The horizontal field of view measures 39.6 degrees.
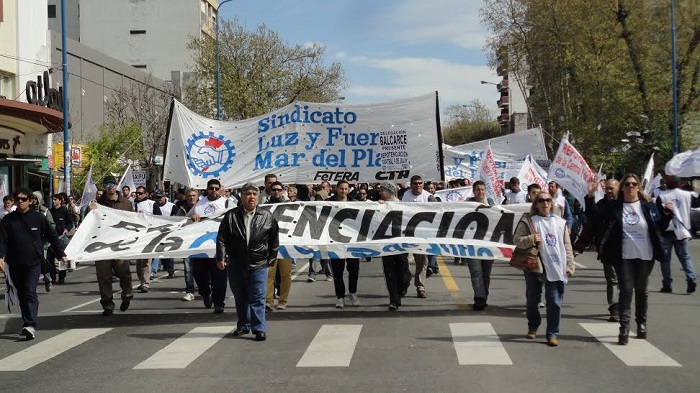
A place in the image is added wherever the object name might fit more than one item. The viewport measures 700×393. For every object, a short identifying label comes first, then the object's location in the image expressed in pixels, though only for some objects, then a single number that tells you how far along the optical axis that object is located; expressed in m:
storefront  29.61
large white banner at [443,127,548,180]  26.94
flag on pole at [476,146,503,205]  16.80
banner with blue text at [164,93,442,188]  15.06
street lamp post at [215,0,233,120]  42.91
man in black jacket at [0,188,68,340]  11.14
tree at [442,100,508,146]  124.25
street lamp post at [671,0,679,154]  40.34
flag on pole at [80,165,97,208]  19.81
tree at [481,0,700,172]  43.97
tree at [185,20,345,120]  51.78
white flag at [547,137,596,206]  15.47
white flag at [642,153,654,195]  17.45
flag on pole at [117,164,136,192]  21.36
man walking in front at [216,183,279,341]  10.66
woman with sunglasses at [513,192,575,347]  10.03
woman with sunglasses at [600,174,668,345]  9.95
